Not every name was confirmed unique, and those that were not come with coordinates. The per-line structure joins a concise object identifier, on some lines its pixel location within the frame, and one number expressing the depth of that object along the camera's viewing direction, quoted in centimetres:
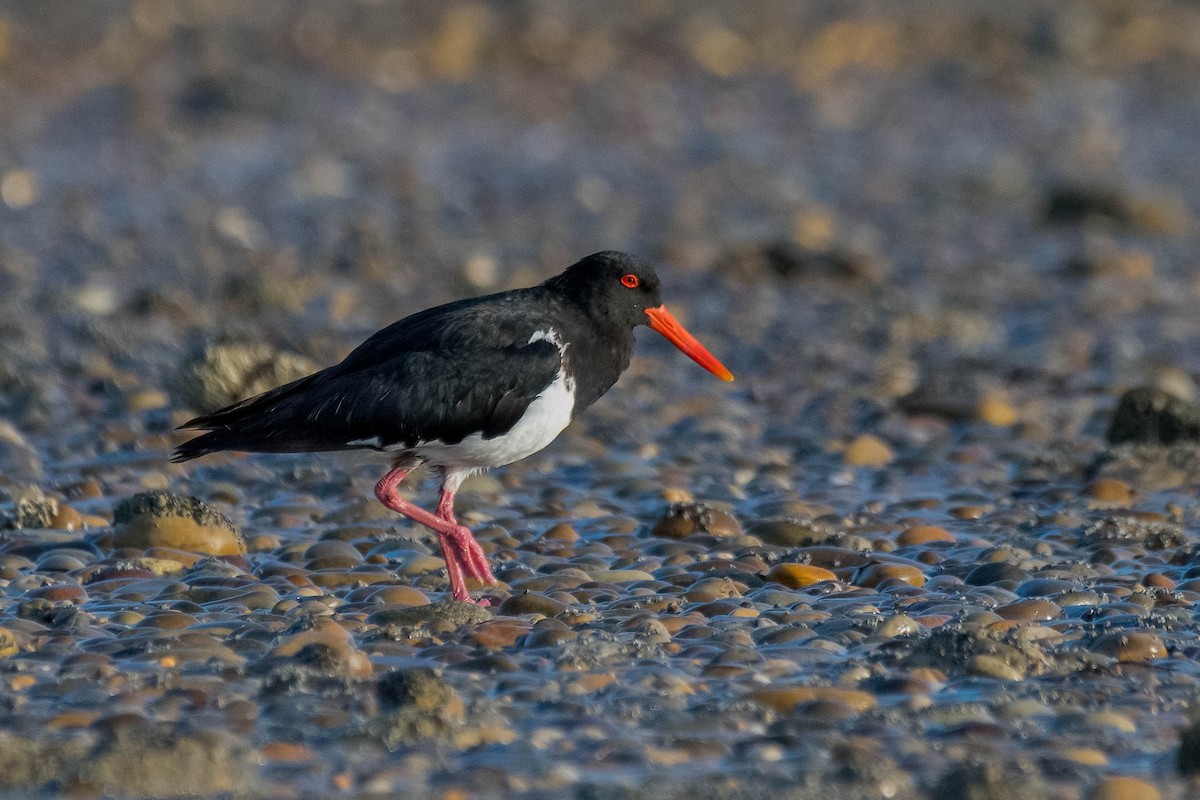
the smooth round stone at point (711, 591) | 1251
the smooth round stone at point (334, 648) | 1055
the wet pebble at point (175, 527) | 1334
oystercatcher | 1265
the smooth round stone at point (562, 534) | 1426
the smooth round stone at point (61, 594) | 1216
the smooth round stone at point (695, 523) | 1420
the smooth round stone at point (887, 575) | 1299
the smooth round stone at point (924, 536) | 1420
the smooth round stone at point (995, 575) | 1288
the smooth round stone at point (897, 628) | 1152
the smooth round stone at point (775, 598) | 1242
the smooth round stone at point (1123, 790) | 898
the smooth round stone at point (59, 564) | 1287
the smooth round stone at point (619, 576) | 1302
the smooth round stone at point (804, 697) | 1020
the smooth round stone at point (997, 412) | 1806
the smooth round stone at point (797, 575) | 1291
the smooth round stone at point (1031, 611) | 1198
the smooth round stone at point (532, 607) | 1210
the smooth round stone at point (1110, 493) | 1523
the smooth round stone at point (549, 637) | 1132
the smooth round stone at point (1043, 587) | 1251
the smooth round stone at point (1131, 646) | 1105
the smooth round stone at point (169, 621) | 1157
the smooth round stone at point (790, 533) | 1398
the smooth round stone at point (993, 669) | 1070
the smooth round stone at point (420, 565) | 1334
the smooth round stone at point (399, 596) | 1234
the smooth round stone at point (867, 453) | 1678
